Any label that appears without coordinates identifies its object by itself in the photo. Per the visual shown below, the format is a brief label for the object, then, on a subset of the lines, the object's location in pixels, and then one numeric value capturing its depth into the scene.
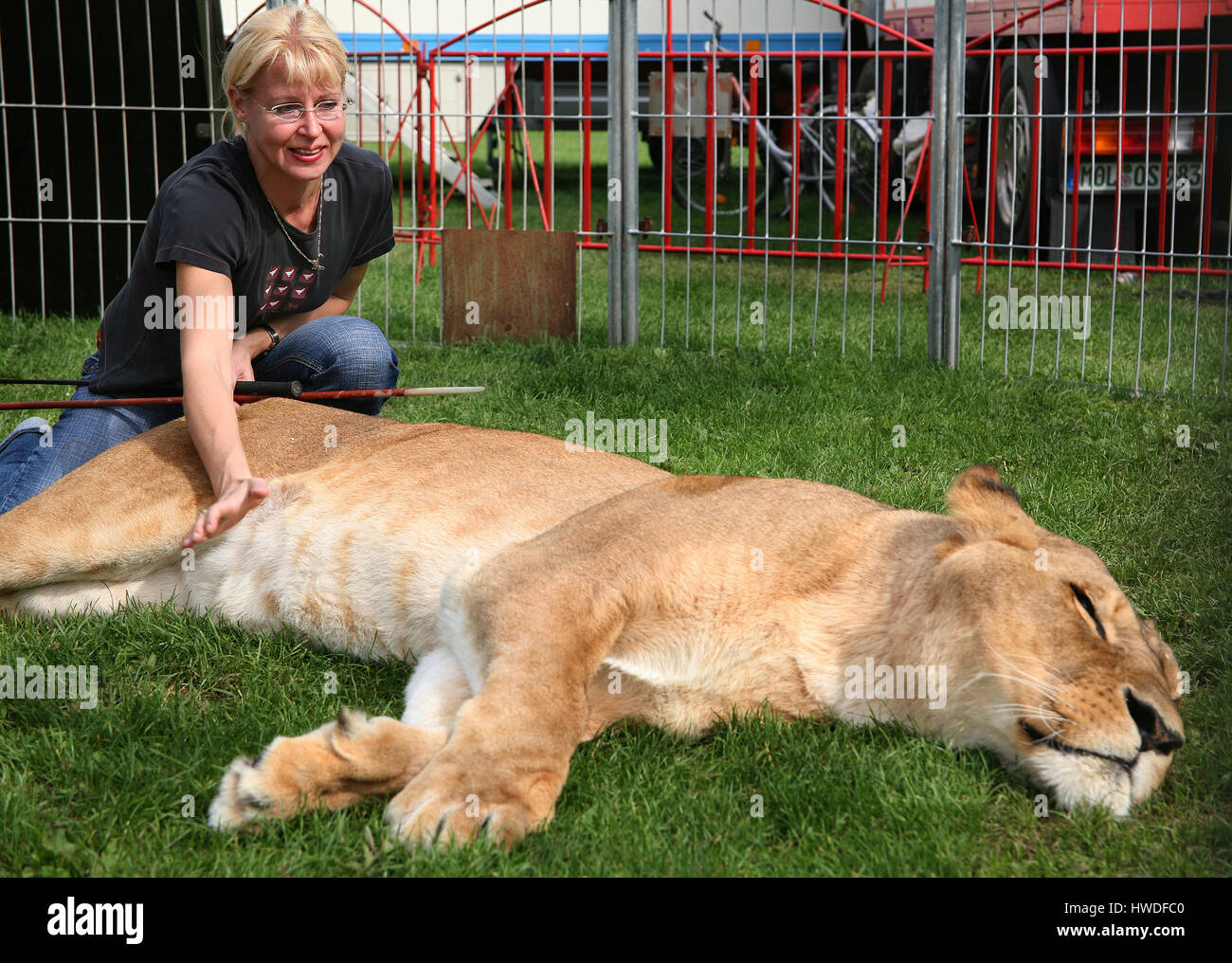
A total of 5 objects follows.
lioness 2.50
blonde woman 3.57
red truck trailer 9.04
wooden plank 7.68
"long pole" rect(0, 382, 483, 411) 3.90
